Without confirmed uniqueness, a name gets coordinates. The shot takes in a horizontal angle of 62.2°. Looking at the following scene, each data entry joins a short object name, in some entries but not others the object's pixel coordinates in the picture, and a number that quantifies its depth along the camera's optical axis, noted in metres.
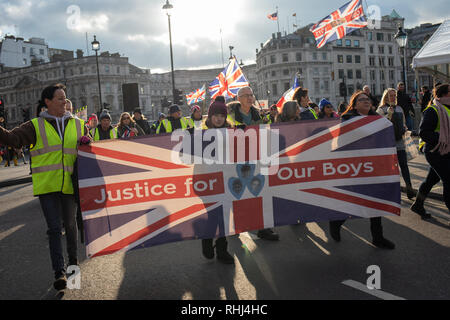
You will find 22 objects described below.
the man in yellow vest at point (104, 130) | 8.02
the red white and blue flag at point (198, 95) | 18.55
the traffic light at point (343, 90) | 26.47
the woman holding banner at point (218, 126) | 4.40
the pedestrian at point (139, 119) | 10.45
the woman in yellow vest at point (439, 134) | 4.86
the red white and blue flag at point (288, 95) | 8.99
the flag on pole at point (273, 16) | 49.86
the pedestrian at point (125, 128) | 8.56
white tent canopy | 7.19
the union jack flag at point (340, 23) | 11.05
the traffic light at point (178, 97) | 20.91
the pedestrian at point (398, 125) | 6.52
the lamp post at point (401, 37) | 14.31
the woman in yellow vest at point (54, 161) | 3.81
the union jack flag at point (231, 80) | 10.55
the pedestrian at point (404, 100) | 10.86
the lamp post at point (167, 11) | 20.30
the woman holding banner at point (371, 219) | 4.51
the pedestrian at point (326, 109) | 7.68
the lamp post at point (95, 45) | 24.93
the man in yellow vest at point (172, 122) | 9.88
